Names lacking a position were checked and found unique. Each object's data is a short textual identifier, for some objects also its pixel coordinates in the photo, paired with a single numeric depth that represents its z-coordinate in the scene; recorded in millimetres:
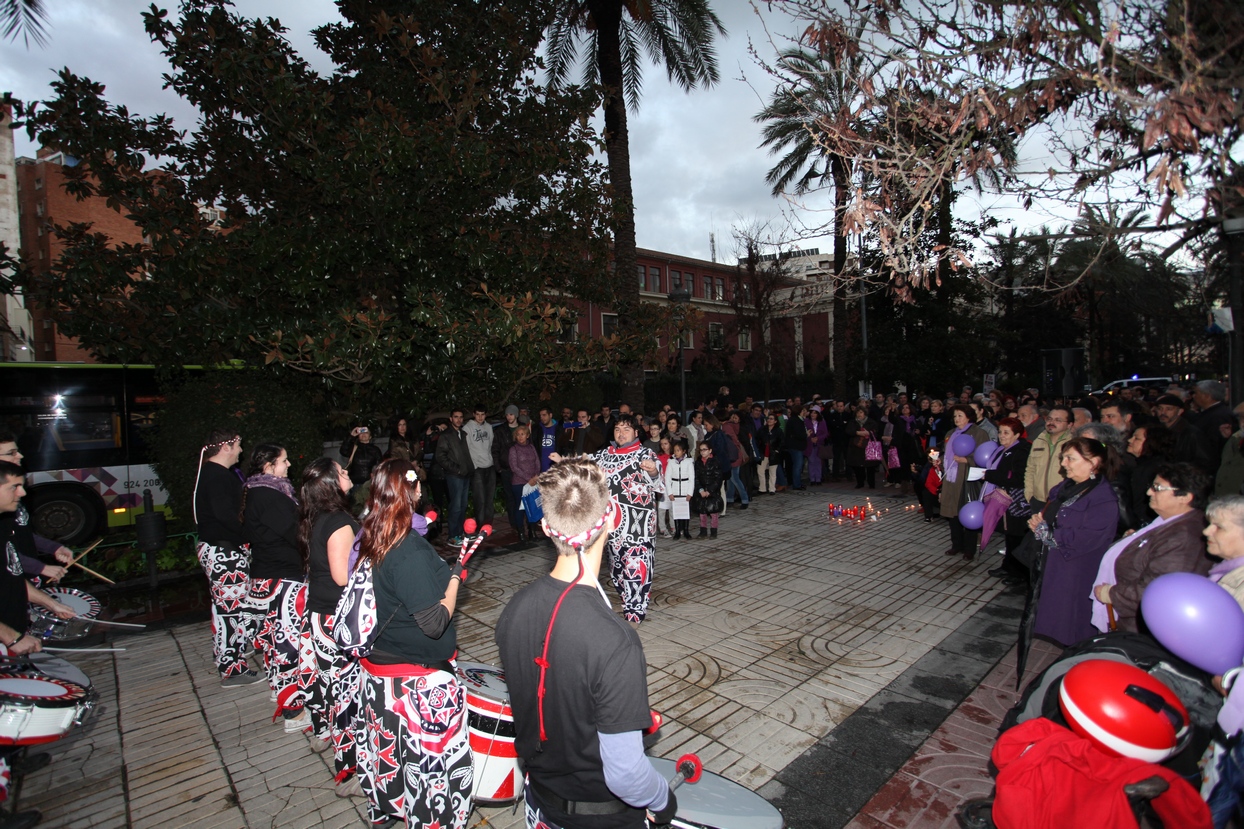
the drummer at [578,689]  1935
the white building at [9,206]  24484
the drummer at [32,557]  4668
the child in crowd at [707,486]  9805
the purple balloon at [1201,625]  2836
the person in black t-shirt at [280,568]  4395
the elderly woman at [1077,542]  4680
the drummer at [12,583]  3768
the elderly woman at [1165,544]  3826
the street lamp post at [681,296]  13920
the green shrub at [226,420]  9078
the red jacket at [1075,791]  2225
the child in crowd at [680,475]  9352
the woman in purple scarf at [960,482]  8257
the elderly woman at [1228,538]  3314
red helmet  2324
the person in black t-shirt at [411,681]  2934
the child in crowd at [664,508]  9391
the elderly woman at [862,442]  13391
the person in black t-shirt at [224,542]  4781
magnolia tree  7625
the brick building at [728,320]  32656
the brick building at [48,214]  30969
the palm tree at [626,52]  14109
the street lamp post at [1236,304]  8375
